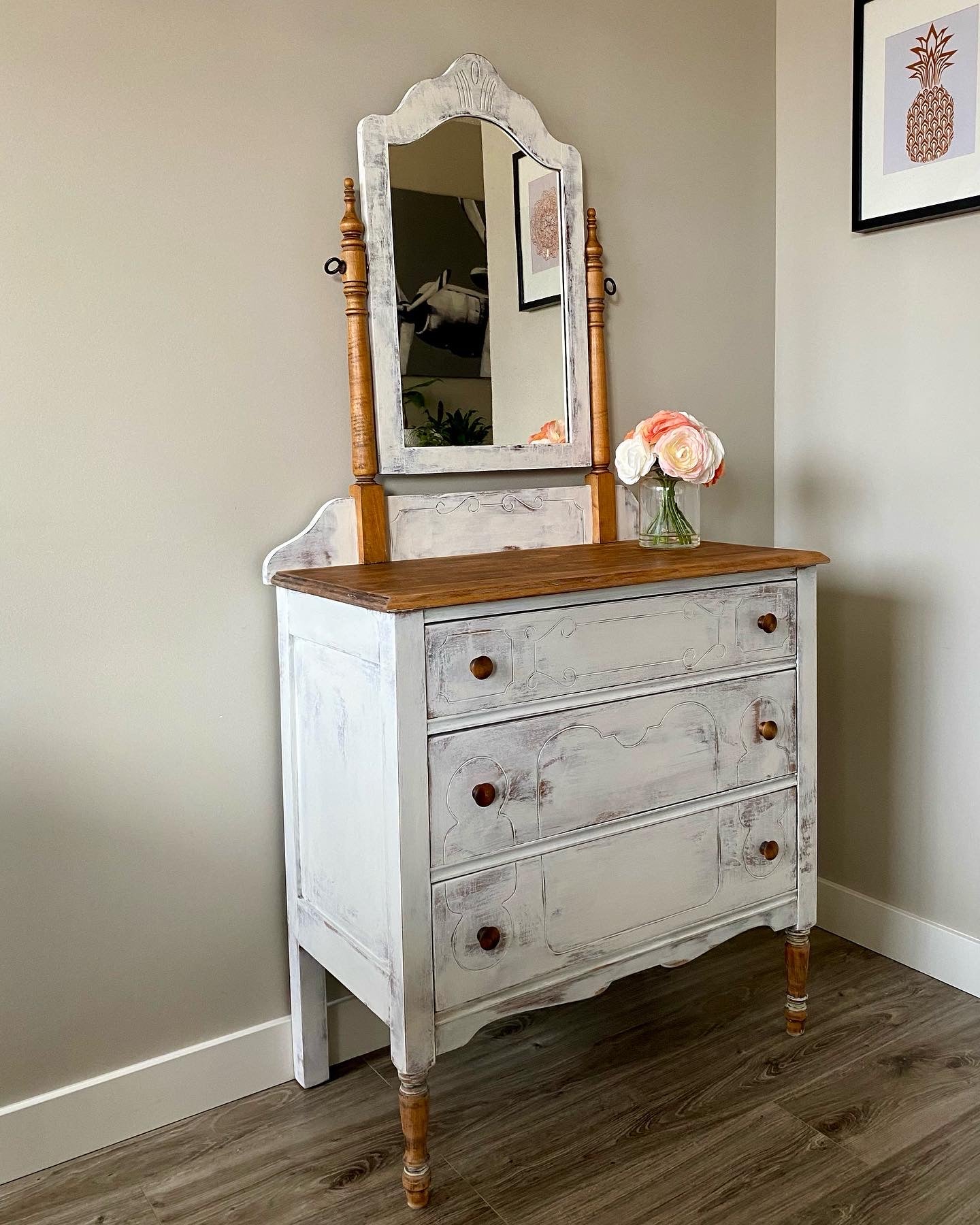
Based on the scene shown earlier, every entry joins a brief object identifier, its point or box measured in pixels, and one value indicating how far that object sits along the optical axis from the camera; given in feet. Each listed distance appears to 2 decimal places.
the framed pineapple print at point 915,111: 6.95
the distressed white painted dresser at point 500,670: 5.41
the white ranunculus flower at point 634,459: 6.86
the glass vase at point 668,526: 7.04
